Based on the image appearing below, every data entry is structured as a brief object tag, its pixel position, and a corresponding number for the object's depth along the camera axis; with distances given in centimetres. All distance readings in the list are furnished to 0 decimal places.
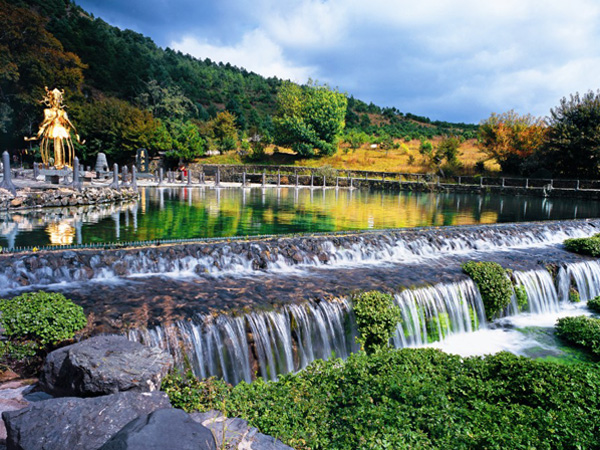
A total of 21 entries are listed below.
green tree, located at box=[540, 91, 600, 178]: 3769
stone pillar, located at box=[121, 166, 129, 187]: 3423
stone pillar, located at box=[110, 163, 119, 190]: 2809
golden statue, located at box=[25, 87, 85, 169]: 2950
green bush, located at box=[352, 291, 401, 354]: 830
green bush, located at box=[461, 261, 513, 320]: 1060
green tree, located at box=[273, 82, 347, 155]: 5897
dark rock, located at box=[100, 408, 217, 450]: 343
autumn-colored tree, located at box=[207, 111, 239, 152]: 6238
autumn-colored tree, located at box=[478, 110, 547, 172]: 4506
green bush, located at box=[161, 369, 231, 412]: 487
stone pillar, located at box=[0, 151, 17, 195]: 1925
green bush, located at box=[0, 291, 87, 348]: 601
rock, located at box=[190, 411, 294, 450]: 413
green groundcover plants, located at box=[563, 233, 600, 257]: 1423
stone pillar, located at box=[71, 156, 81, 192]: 2347
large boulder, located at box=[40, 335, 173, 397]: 481
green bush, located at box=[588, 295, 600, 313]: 1156
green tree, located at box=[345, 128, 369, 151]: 6352
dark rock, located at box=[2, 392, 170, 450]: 383
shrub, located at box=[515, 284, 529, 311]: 1132
